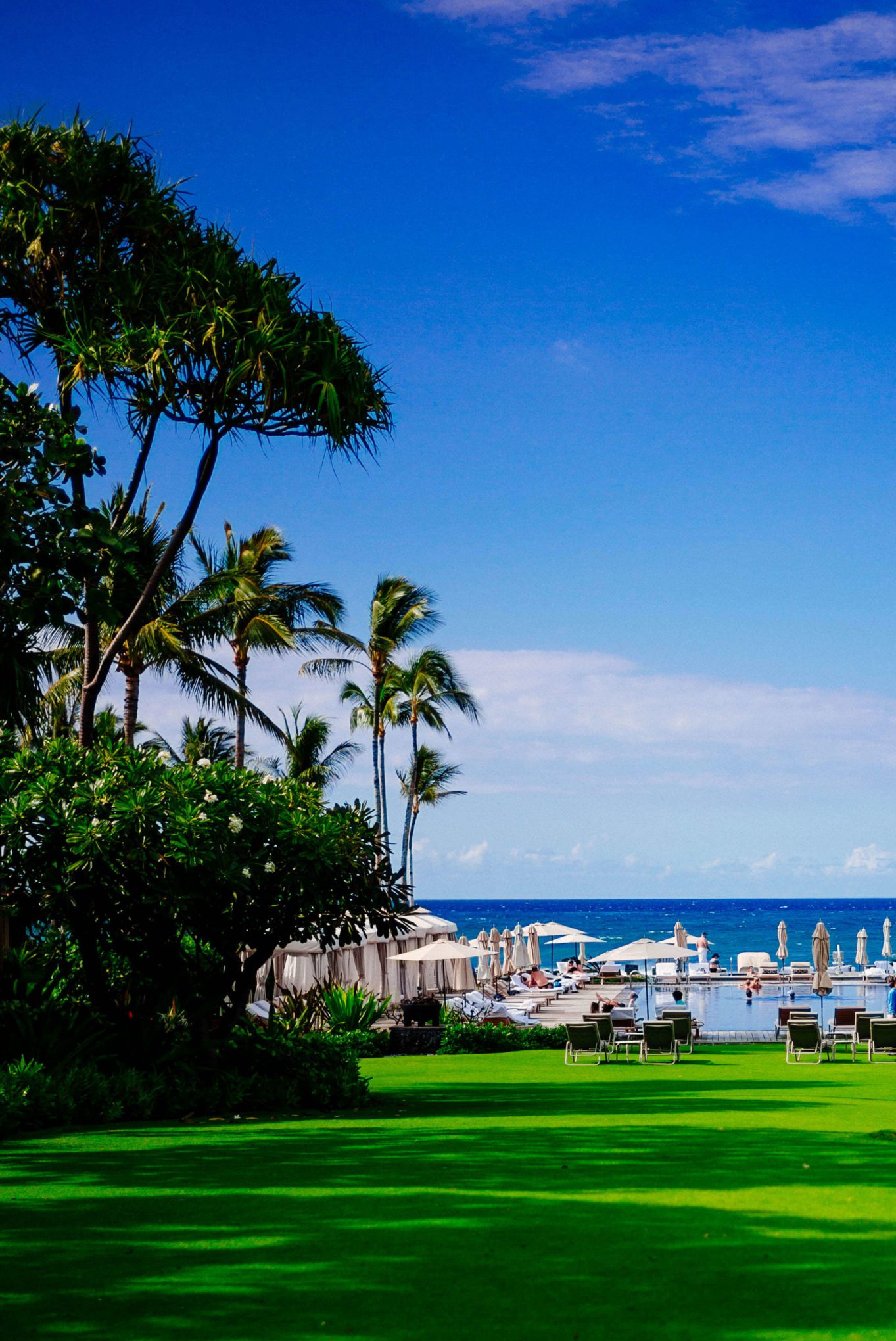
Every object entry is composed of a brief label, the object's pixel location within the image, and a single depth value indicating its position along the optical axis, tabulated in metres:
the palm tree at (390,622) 36.97
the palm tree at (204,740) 39.53
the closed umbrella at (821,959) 28.97
